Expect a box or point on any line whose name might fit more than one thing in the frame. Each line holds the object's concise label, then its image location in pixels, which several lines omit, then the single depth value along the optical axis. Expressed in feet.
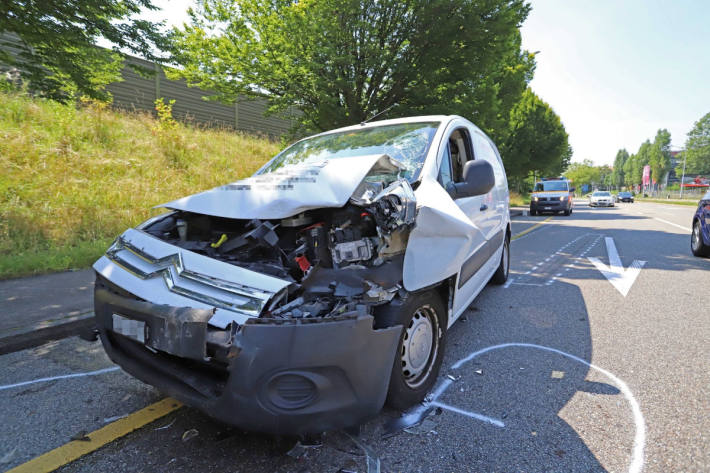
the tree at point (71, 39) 14.29
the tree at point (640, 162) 358.64
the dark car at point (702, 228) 23.11
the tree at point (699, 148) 269.64
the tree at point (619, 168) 446.81
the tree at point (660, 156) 317.01
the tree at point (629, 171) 383.04
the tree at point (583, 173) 392.47
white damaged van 5.41
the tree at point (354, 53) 29.78
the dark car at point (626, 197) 143.02
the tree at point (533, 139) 96.63
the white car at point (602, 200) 100.99
